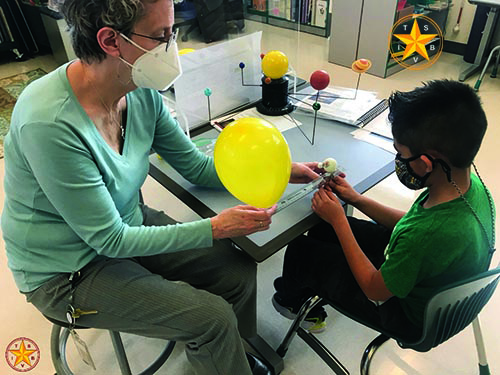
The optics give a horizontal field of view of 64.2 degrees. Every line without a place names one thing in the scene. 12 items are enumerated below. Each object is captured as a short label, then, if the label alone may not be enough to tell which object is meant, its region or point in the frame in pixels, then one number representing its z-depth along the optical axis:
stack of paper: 1.48
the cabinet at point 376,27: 3.37
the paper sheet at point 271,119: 1.48
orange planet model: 1.50
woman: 0.92
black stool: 1.20
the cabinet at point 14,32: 3.92
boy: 0.90
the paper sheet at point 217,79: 1.42
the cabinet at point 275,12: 2.84
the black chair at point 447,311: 0.84
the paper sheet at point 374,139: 1.34
